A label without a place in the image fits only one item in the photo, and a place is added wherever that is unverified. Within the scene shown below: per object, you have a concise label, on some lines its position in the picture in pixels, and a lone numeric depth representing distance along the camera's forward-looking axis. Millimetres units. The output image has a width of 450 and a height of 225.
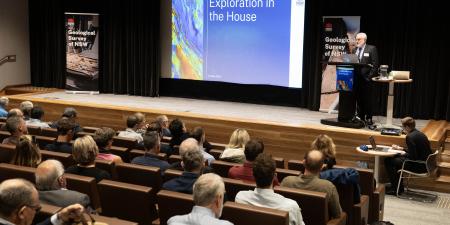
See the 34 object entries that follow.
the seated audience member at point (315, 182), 3781
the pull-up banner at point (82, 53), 11727
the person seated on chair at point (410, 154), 6527
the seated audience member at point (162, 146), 5867
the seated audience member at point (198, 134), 5641
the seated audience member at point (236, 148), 5090
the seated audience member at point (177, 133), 5938
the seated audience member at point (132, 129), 6493
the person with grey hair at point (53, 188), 3250
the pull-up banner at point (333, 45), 9227
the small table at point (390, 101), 7051
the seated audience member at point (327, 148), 4699
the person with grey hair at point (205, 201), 2811
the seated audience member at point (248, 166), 4270
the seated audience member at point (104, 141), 4995
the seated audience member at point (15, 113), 6549
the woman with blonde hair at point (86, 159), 4078
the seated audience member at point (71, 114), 6965
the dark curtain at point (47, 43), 12852
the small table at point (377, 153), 6516
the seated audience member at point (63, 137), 5418
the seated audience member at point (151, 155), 4660
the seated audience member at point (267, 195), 3273
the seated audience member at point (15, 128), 5562
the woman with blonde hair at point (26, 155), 4215
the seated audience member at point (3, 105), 8199
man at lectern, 7383
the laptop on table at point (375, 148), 6773
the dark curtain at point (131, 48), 11570
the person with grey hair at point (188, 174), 3709
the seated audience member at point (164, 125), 6850
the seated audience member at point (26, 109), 7504
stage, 7578
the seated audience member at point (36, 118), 7172
